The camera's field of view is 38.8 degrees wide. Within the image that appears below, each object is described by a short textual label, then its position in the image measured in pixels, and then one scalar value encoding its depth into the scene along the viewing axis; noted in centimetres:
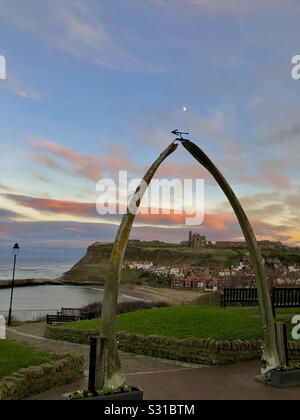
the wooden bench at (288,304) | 1885
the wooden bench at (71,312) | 4219
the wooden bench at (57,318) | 3241
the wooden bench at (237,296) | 2184
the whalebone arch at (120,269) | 863
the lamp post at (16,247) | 3497
